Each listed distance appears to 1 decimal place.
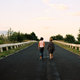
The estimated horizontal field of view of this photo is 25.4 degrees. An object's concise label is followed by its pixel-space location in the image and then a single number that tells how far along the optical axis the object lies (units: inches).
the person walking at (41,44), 612.8
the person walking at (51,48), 604.2
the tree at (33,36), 7273.6
